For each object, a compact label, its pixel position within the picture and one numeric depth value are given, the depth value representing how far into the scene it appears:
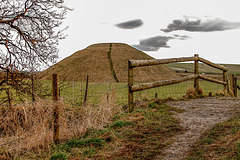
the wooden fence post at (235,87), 12.15
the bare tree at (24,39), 5.78
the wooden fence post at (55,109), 4.24
